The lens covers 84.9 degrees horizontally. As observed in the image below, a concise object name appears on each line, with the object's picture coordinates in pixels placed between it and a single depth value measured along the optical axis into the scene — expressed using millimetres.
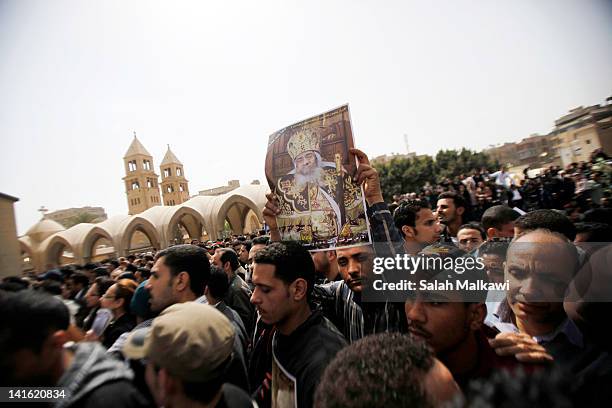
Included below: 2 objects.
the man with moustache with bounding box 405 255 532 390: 1341
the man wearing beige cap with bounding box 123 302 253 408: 1311
